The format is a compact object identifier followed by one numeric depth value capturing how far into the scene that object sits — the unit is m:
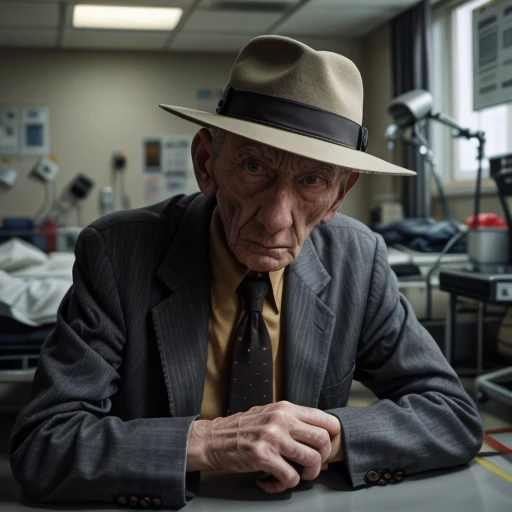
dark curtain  4.96
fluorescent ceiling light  4.96
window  4.84
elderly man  0.88
